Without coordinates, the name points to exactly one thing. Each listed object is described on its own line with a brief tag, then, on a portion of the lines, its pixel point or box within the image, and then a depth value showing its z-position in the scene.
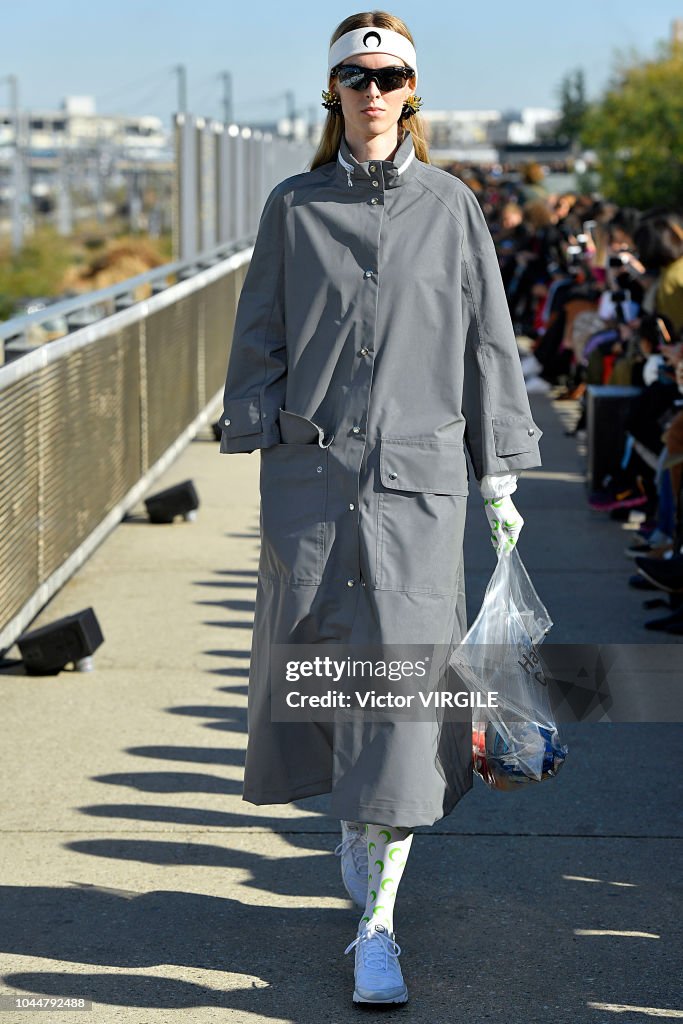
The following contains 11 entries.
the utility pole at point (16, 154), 69.50
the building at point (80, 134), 152.12
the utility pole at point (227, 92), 98.46
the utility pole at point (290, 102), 119.14
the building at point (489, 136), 131.06
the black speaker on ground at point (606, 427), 10.25
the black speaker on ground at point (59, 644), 6.38
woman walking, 3.77
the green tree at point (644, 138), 41.34
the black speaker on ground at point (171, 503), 9.55
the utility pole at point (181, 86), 84.12
